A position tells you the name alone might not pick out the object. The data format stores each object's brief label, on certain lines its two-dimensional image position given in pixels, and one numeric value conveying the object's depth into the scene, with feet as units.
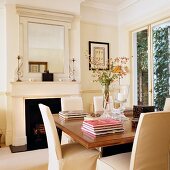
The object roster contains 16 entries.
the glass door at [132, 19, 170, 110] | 13.10
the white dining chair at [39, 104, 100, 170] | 6.23
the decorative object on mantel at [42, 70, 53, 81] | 13.23
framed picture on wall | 15.70
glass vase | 7.73
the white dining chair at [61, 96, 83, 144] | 9.68
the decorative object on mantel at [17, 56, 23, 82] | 12.53
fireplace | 12.30
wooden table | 4.93
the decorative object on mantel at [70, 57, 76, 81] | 14.20
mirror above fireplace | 12.84
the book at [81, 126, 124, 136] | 5.43
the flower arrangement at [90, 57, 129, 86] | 7.56
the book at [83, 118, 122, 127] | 5.73
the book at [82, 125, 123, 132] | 5.47
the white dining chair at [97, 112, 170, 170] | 5.07
